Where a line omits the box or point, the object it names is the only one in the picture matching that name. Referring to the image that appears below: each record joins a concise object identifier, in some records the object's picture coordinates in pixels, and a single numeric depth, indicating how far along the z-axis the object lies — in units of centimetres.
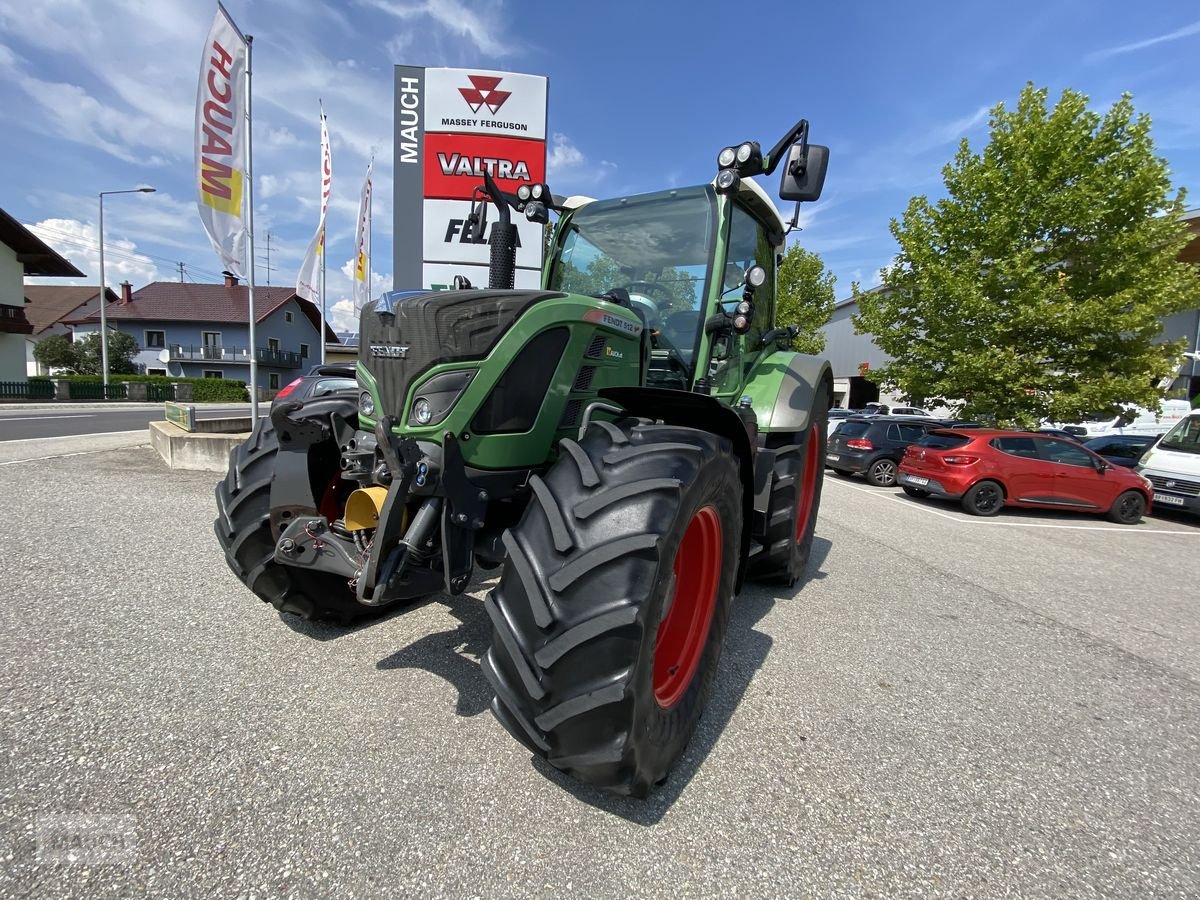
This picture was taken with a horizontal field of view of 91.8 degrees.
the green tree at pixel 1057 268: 1081
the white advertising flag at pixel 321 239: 1199
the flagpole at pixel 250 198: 795
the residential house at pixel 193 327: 4169
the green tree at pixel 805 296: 2611
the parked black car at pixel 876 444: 1158
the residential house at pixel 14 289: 2680
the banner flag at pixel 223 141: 755
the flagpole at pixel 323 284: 1277
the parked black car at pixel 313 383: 800
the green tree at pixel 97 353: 3612
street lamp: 2503
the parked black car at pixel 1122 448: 1110
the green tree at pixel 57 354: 3547
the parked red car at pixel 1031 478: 861
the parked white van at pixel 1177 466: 888
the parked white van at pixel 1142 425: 1803
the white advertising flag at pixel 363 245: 1347
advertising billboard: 805
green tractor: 171
